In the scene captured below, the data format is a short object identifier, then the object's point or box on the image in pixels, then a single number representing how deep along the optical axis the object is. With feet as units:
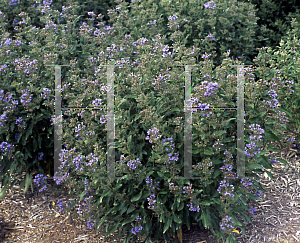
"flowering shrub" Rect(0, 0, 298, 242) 10.96
